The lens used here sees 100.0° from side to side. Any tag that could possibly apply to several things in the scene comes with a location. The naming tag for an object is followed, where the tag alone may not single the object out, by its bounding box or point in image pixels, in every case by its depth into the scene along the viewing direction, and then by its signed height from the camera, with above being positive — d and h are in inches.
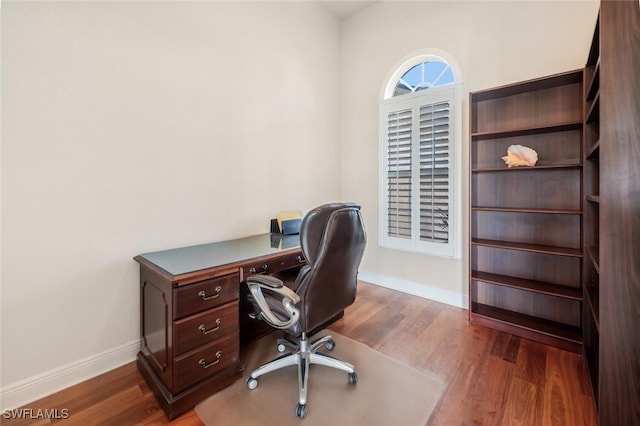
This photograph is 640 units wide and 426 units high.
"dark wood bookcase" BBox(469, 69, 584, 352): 80.1 -1.3
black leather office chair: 53.6 -16.3
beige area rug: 54.2 -42.0
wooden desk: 55.3 -24.6
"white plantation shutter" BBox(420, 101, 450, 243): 105.4 +14.6
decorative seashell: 82.8 +15.7
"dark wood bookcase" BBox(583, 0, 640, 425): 45.4 -1.4
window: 104.4 +20.3
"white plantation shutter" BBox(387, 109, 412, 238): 116.1 +15.8
